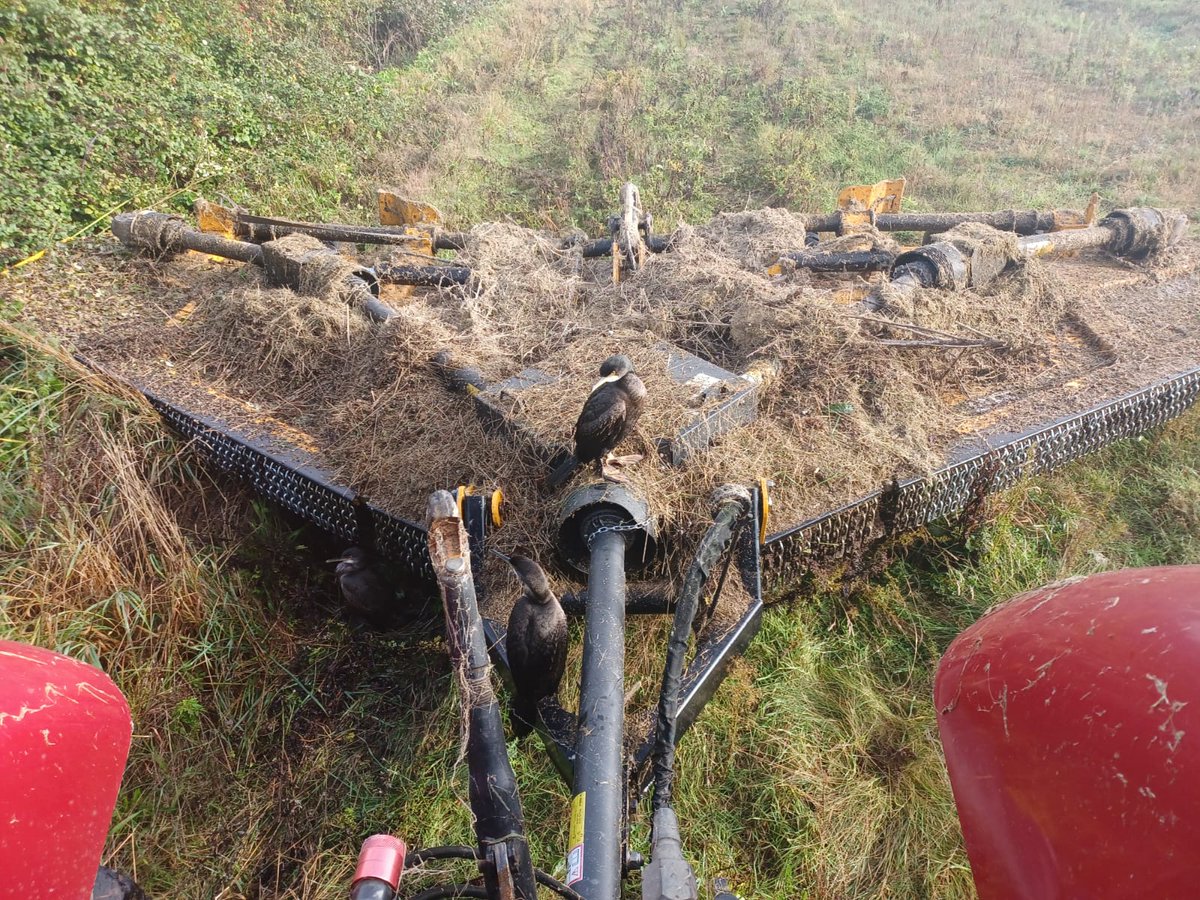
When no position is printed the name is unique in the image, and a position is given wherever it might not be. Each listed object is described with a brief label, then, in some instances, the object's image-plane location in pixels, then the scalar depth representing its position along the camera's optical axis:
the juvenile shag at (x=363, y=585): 2.95
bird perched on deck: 2.25
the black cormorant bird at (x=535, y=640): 1.93
